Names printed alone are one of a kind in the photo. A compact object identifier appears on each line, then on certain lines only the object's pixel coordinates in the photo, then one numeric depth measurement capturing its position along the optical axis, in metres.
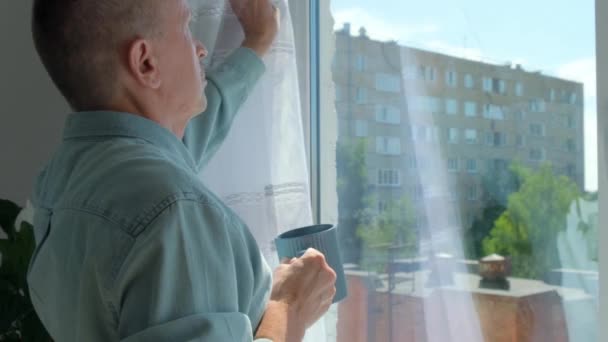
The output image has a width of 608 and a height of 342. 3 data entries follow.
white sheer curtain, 1.20
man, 0.72
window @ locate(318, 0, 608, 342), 1.13
